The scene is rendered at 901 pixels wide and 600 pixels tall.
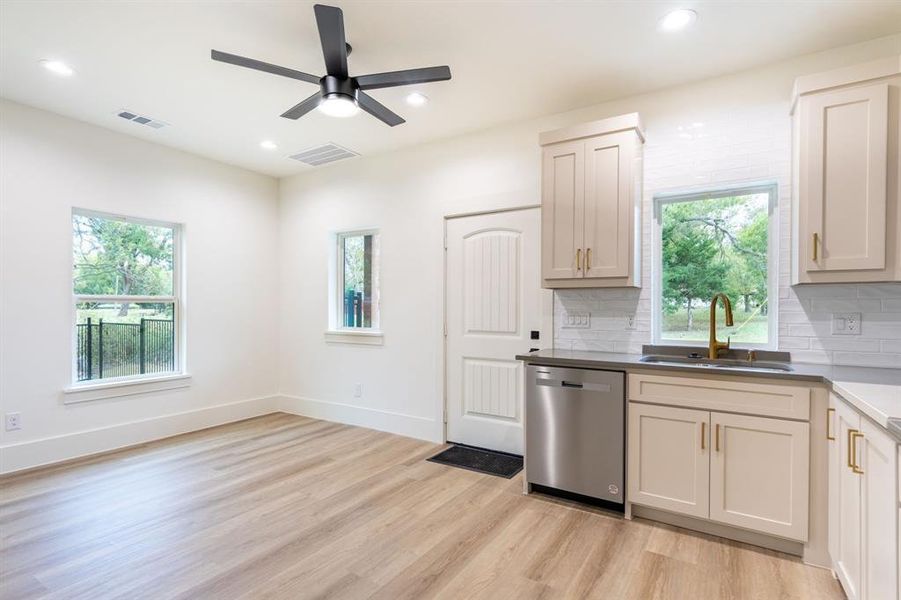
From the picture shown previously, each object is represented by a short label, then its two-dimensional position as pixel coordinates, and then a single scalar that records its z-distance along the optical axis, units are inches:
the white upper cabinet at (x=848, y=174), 86.7
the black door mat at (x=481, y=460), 134.8
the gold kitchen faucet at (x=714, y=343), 107.8
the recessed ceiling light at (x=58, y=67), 110.7
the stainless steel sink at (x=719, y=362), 101.4
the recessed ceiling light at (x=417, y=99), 127.2
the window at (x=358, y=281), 184.4
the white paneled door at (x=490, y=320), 146.0
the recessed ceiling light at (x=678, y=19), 90.8
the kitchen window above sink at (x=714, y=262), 112.5
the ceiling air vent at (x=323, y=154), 171.0
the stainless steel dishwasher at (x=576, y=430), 104.0
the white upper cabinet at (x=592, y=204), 114.0
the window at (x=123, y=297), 150.3
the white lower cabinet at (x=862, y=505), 55.7
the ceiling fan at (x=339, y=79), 85.0
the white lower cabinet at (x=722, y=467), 86.3
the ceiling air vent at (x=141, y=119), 140.8
